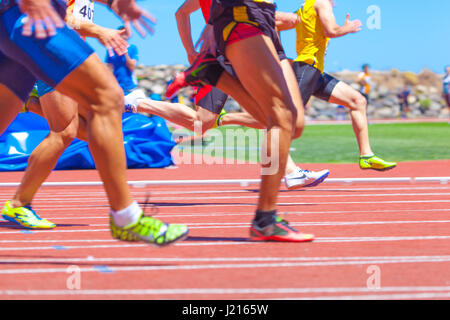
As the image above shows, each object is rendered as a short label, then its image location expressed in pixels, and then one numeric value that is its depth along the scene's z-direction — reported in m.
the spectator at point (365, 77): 27.33
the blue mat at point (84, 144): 10.01
